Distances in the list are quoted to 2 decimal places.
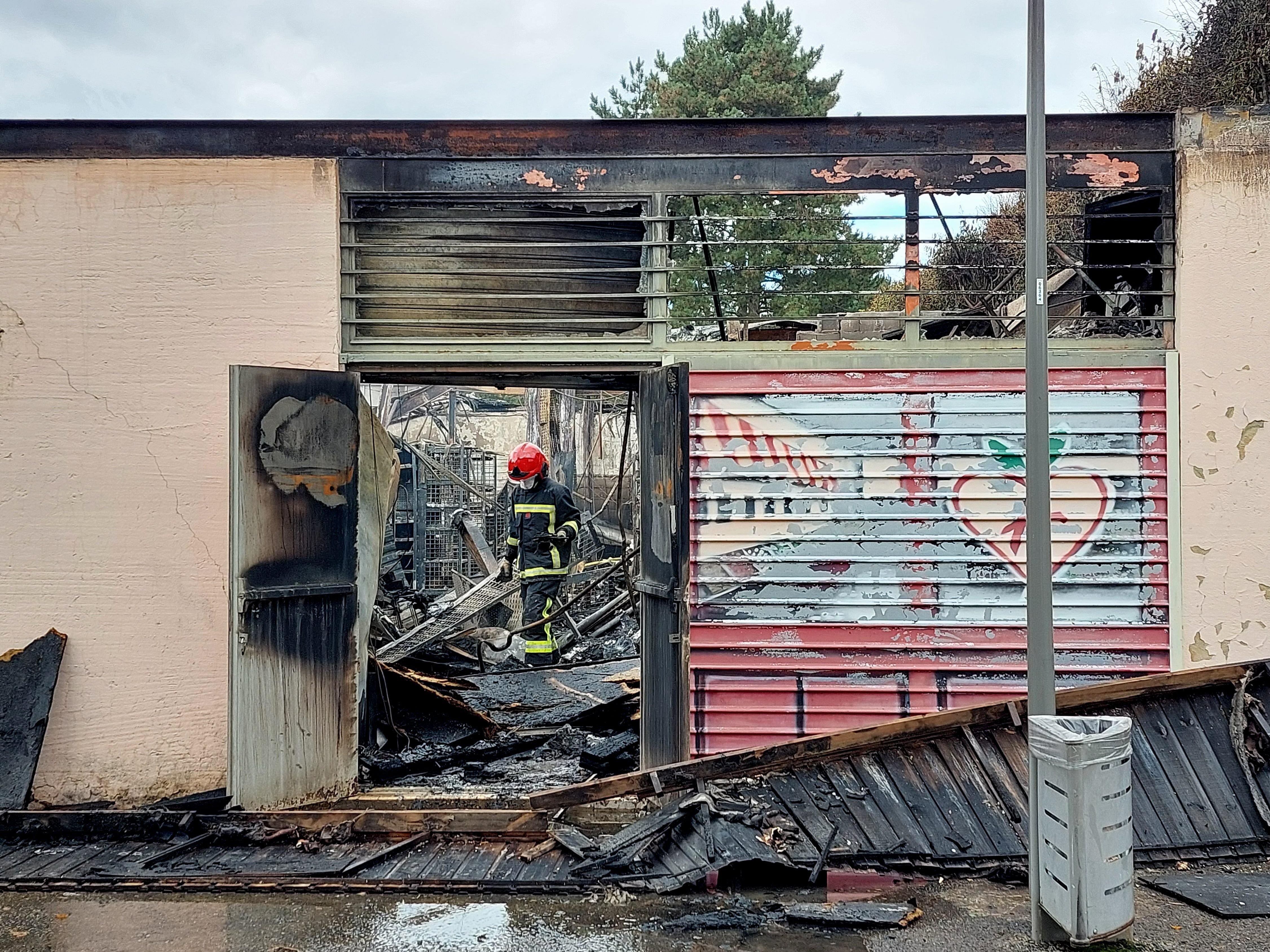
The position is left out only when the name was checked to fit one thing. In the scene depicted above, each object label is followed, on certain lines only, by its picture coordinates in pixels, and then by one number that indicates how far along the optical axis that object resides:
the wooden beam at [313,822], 5.90
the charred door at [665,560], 6.23
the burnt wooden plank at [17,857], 5.48
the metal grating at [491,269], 6.71
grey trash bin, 4.30
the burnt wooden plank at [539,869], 5.27
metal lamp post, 4.53
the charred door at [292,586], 5.99
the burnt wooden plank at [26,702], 6.32
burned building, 6.36
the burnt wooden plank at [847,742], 5.83
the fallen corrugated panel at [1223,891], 4.77
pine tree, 21.06
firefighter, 10.14
